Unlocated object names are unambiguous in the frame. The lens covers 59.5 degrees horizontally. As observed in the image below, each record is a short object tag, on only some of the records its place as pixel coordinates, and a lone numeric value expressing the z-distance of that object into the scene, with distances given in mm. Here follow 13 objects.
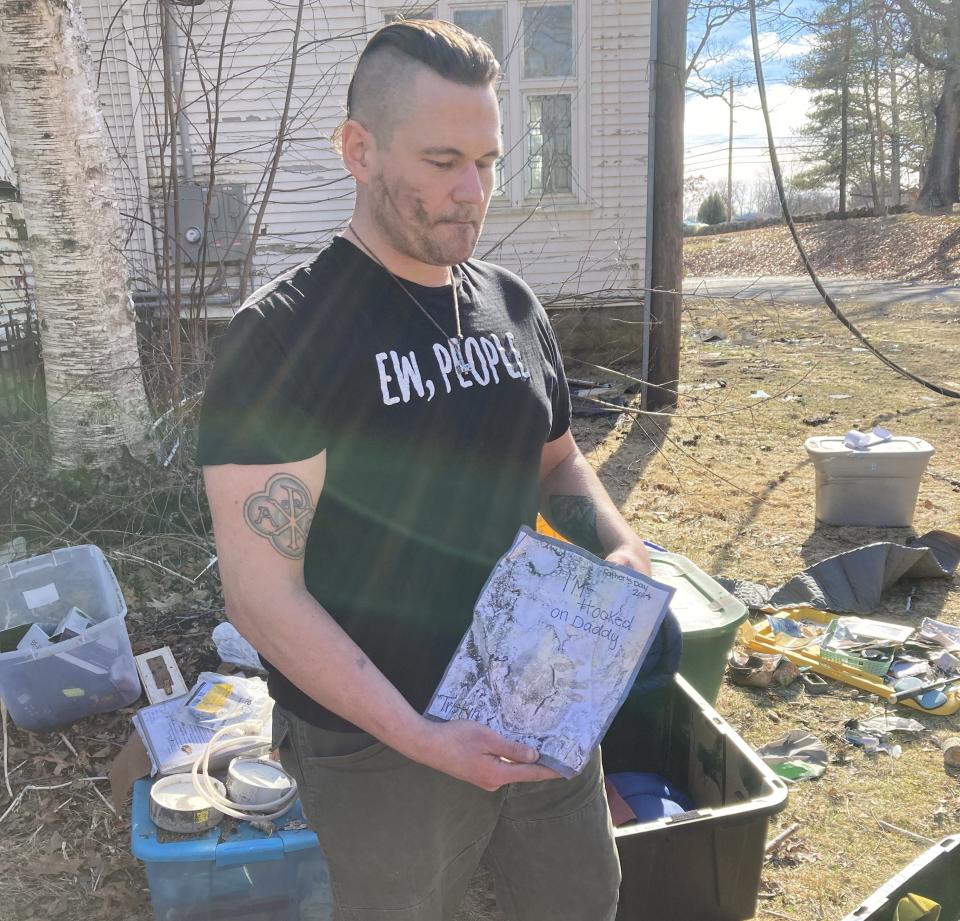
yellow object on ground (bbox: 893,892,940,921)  2006
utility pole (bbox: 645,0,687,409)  6688
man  1283
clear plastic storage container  3092
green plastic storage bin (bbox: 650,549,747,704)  2934
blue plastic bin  2227
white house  9039
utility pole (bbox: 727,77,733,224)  46112
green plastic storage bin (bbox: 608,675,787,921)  2195
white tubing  2293
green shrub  43500
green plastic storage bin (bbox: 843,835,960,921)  2000
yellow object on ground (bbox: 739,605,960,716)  3576
